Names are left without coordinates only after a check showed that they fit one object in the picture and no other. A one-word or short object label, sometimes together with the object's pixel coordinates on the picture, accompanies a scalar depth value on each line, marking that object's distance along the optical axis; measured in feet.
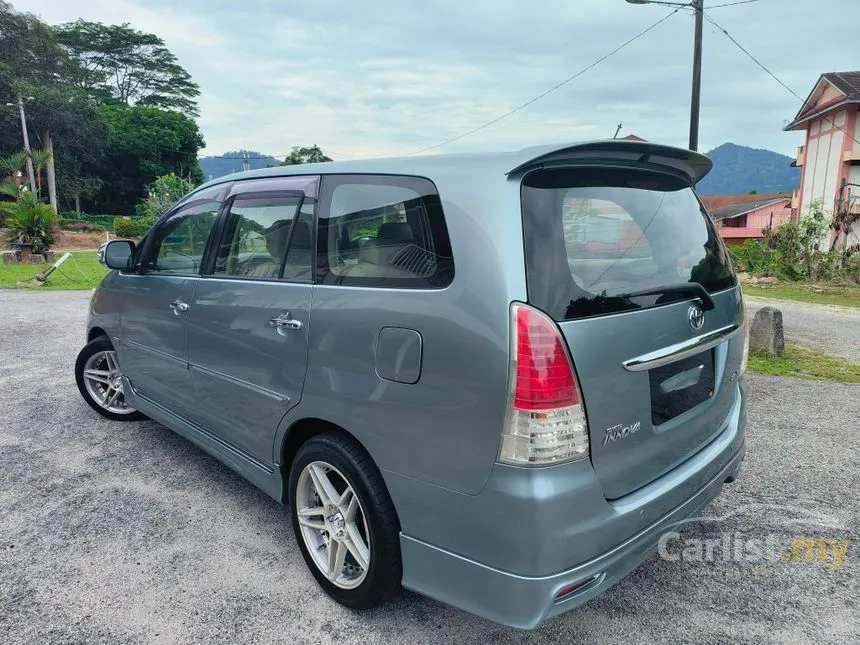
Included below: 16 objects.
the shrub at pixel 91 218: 149.89
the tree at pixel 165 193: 83.56
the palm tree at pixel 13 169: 63.26
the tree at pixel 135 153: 175.22
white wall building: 89.74
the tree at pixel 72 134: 147.32
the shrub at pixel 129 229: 117.80
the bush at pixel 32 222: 58.39
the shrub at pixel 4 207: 91.80
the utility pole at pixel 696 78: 37.96
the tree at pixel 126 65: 205.16
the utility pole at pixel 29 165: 128.11
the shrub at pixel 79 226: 123.07
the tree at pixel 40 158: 98.94
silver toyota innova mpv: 5.67
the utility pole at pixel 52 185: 146.82
